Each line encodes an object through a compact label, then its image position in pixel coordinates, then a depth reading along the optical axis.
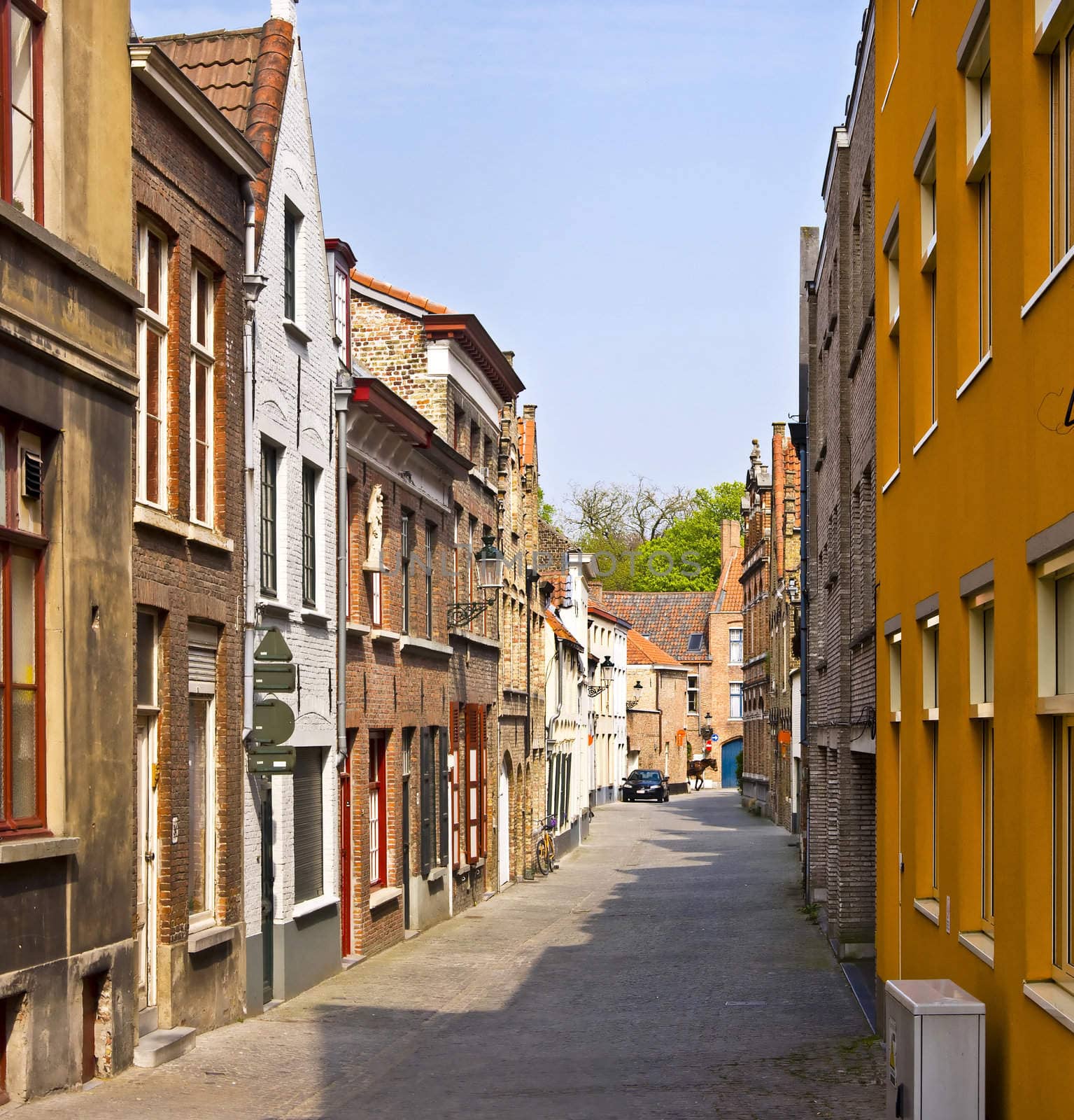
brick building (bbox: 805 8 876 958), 18.03
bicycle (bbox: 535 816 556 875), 35.47
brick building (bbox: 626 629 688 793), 81.12
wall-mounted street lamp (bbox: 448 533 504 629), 26.05
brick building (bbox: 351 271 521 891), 26.77
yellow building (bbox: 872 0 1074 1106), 7.49
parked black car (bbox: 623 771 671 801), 70.25
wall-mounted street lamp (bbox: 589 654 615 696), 65.75
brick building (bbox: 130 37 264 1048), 13.15
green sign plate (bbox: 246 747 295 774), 15.47
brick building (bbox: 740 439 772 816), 56.38
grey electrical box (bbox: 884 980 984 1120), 8.41
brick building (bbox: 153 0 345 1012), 16.19
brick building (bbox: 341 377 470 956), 20.36
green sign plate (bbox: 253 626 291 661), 15.45
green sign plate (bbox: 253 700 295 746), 15.48
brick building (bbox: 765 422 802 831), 44.38
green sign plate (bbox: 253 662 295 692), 15.43
